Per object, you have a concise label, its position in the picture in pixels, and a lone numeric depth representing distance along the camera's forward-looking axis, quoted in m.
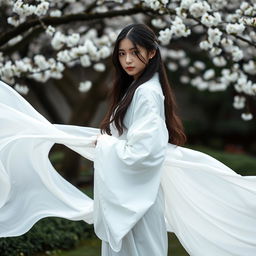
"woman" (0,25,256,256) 3.36
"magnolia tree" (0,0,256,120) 5.11
